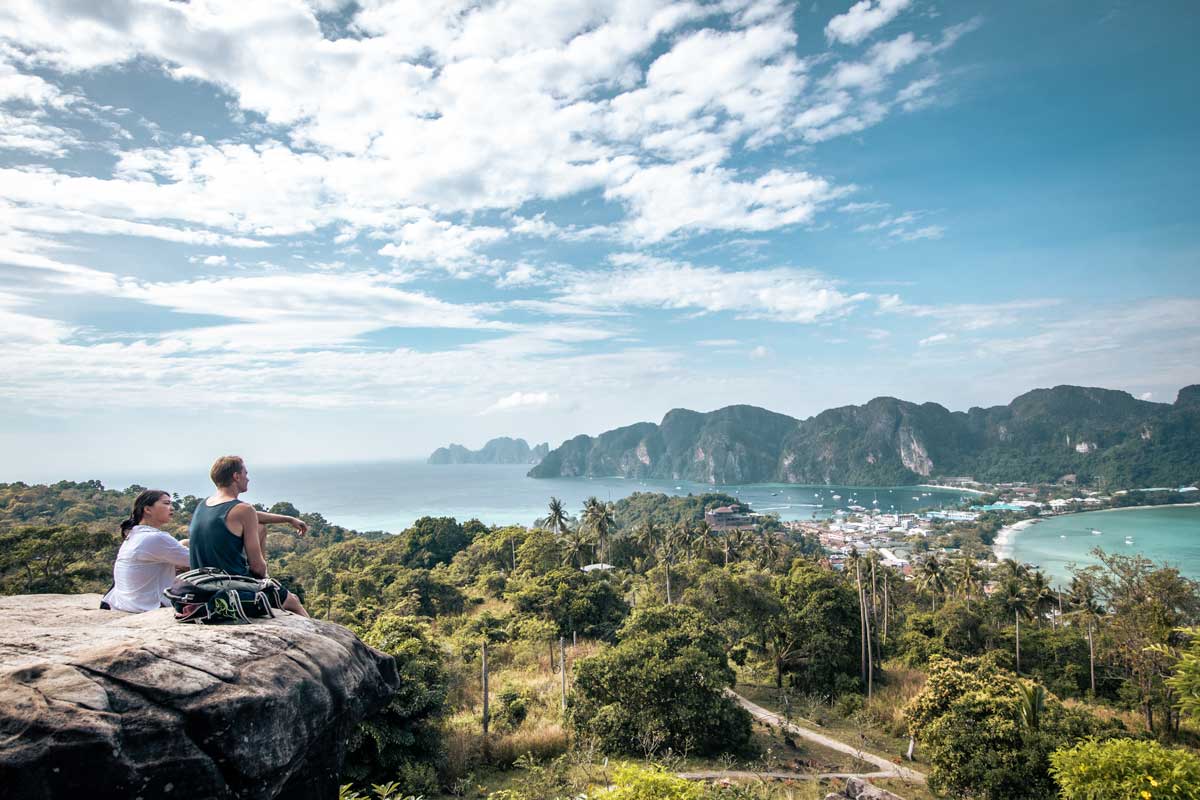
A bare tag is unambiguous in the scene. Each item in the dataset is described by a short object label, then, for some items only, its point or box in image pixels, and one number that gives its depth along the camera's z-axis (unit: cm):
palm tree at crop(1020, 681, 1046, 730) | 1349
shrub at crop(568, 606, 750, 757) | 1372
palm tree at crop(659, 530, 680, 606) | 4147
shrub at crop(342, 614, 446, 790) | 985
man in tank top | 387
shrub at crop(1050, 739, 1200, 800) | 743
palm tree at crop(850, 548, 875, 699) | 2238
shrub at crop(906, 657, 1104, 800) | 1260
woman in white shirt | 400
